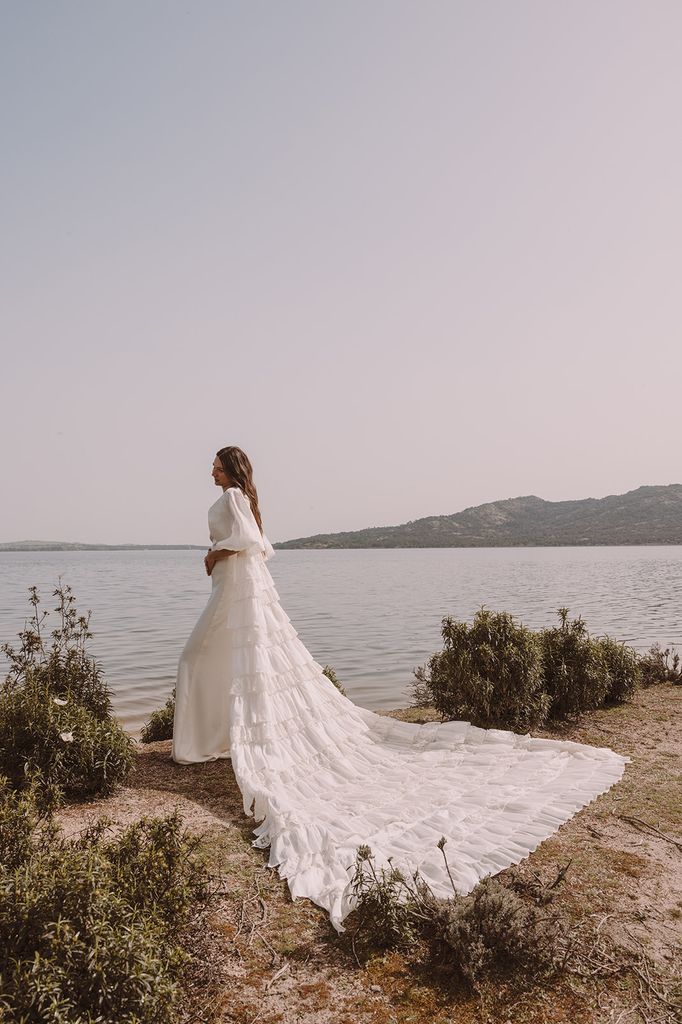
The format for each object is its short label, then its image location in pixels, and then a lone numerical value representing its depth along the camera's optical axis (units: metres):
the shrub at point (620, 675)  10.38
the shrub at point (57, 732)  5.79
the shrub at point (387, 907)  3.99
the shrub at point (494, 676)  8.73
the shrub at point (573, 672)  9.55
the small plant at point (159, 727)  9.27
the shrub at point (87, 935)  2.71
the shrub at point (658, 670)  12.34
